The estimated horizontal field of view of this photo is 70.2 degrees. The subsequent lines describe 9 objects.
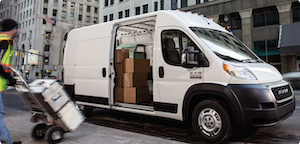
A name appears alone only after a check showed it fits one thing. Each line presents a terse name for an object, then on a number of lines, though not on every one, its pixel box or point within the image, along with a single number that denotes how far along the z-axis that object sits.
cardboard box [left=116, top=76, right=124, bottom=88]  5.88
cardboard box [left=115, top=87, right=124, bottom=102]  5.78
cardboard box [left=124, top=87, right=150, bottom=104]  5.66
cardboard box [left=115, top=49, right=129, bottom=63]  5.88
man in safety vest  3.31
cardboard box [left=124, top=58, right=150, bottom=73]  5.80
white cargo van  3.61
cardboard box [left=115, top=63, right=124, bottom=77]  5.91
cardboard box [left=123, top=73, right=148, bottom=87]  5.76
